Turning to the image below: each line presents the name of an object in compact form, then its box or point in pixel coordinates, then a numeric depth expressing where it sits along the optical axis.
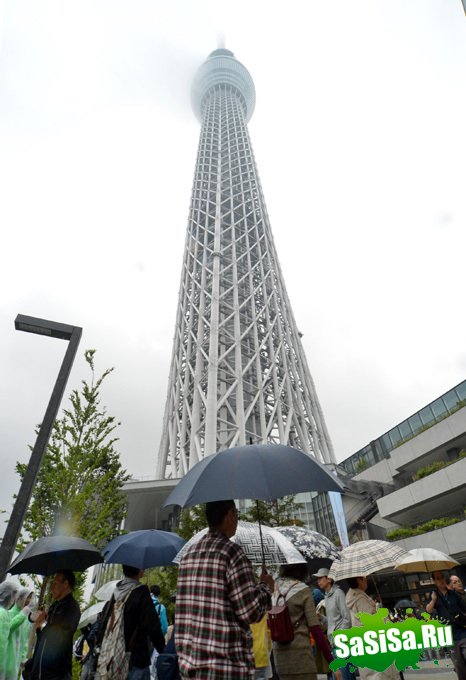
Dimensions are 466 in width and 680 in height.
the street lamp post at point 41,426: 5.06
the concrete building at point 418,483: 19.83
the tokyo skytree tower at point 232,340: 35.22
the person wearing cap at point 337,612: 5.28
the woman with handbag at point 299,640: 3.64
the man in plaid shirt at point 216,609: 2.21
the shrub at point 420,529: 19.63
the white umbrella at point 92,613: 8.61
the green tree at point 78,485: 8.95
